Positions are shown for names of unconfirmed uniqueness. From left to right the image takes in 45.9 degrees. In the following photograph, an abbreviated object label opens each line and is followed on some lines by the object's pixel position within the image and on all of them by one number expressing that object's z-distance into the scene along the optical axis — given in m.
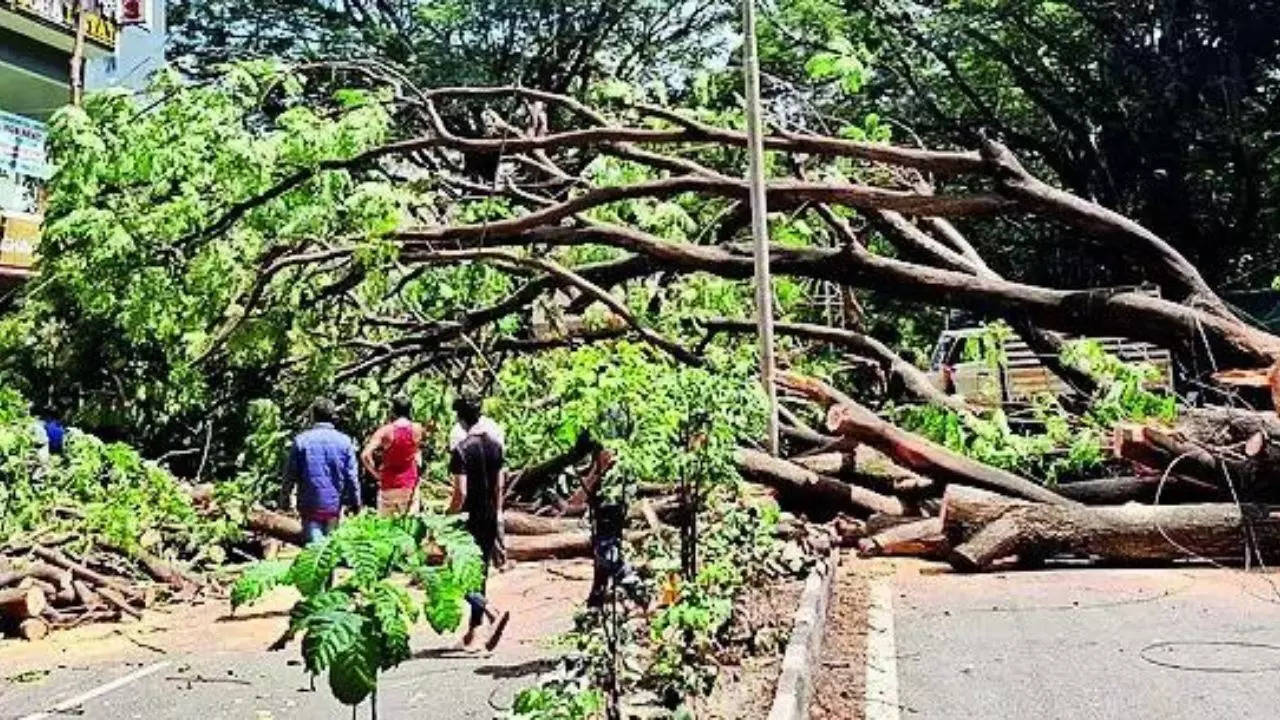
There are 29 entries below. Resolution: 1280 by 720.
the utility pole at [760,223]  11.30
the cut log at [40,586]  10.16
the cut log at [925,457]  11.28
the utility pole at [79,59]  20.17
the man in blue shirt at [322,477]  9.87
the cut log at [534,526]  12.20
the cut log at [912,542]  11.25
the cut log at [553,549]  11.84
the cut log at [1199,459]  10.70
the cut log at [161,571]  11.31
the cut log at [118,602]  10.48
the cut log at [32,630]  9.84
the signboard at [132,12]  25.43
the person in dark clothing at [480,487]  8.62
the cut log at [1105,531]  10.55
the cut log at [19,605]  9.85
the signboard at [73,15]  22.14
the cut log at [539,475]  12.18
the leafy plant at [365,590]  3.89
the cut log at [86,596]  10.41
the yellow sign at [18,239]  20.80
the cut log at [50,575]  10.43
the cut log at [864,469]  12.19
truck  16.39
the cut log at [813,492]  11.81
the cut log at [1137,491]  11.15
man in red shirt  11.07
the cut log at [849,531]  11.62
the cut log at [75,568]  10.72
